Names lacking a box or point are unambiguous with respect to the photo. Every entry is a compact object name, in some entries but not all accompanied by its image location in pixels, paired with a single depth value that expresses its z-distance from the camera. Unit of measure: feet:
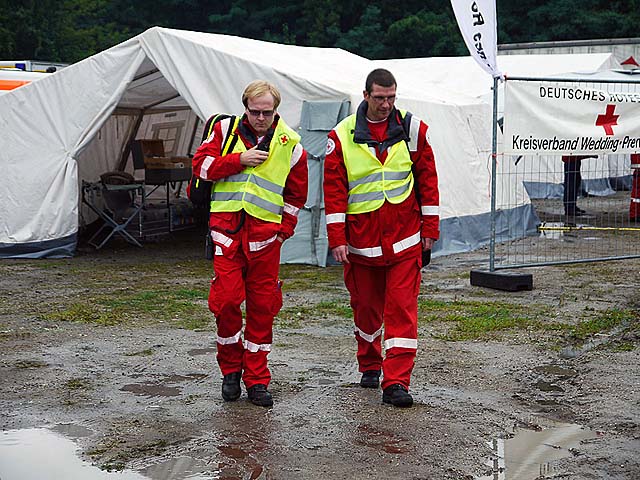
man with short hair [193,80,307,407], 20.11
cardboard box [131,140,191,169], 53.47
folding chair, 48.37
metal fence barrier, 44.14
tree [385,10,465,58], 140.97
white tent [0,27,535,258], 40.81
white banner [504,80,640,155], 34.32
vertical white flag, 32.78
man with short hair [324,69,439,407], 20.51
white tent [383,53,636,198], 70.23
